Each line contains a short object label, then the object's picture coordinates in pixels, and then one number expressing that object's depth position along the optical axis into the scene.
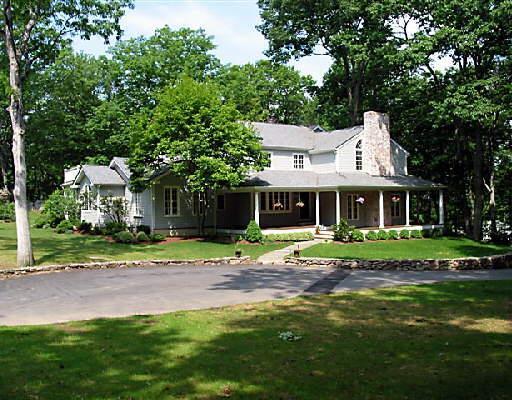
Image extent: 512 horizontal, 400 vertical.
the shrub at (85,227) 33.32
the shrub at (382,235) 29.12
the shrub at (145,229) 30.05
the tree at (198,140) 25.89
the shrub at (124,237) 27.19
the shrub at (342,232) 27.48
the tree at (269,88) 45.06
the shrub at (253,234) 27.27
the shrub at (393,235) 29.52
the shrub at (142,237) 27.50
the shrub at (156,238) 27.73
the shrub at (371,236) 28.78
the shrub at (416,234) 31.16
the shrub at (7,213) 45.00
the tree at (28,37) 18.38
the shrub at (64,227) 34.44
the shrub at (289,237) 27.87
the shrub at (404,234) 30.44
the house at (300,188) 30.38
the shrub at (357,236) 27.75
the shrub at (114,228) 30.84
